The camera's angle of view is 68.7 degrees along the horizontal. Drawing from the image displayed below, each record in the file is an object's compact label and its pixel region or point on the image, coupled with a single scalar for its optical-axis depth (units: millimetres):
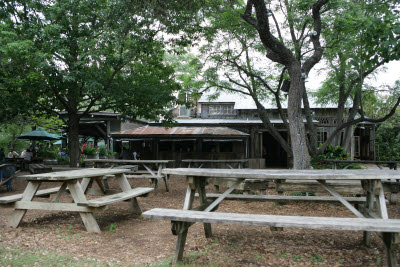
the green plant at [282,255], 3602
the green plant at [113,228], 4648
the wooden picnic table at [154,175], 8586
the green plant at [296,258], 3513
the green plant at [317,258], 3461
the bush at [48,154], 16777
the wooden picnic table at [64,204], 4457
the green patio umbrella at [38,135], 16219
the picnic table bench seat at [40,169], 11172
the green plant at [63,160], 15539
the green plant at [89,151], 17156
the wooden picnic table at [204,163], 17094
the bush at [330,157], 13266
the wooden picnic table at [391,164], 9438
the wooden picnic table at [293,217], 2834
